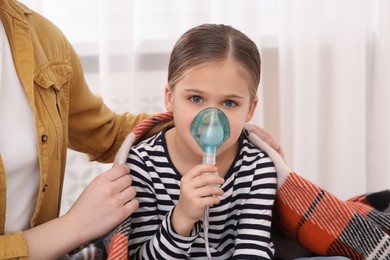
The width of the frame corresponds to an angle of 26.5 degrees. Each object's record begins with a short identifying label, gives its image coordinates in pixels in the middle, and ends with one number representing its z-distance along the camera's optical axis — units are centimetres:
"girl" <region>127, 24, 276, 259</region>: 123
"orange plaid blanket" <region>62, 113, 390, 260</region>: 130
